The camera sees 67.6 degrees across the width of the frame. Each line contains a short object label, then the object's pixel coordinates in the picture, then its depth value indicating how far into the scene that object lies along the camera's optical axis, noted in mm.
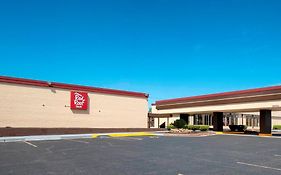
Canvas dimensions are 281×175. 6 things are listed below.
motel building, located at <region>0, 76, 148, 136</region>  23828
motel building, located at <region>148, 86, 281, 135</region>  25774
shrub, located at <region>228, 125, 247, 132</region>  35911
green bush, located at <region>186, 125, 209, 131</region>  33548
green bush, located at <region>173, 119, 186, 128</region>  31693
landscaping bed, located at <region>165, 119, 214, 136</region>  28652
